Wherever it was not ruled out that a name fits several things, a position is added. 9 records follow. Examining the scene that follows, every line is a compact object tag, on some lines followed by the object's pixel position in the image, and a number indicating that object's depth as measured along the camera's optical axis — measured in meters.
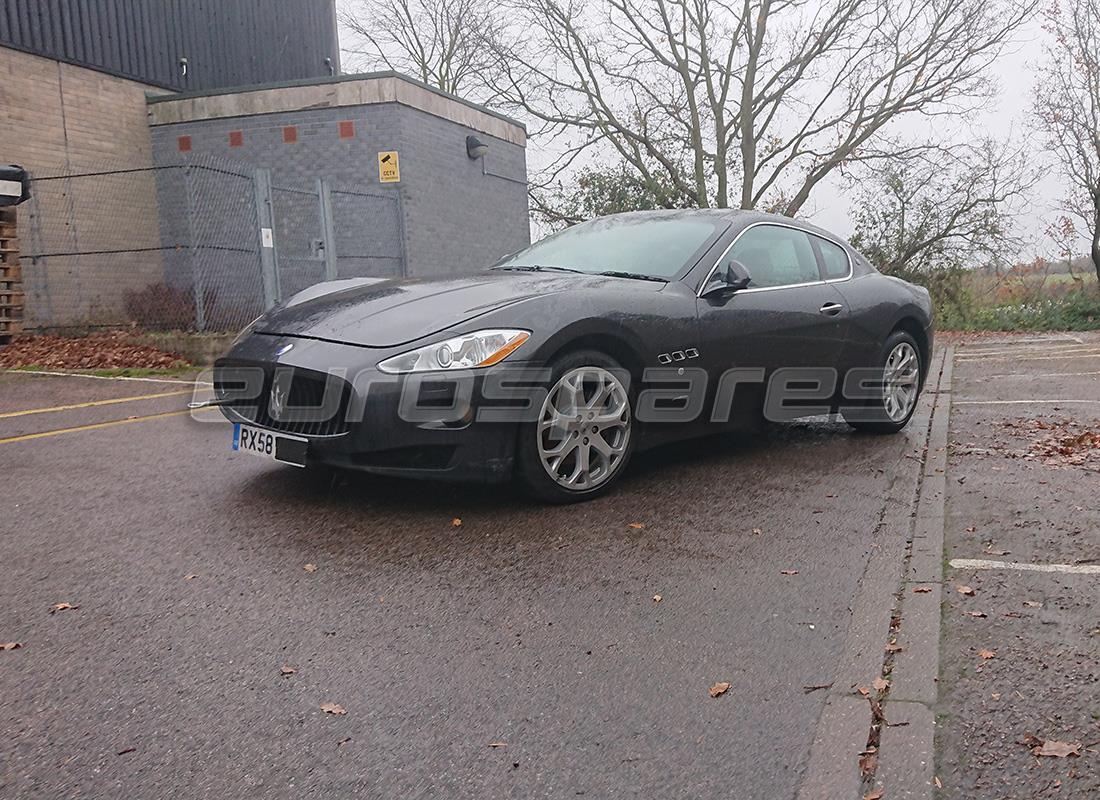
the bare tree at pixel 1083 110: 24.16
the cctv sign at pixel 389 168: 14.34
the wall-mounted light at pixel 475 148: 16.52
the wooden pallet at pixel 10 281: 11.00
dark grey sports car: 3.93
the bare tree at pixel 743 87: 24.88
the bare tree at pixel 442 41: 31.86
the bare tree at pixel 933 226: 25.14
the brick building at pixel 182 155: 12.90
